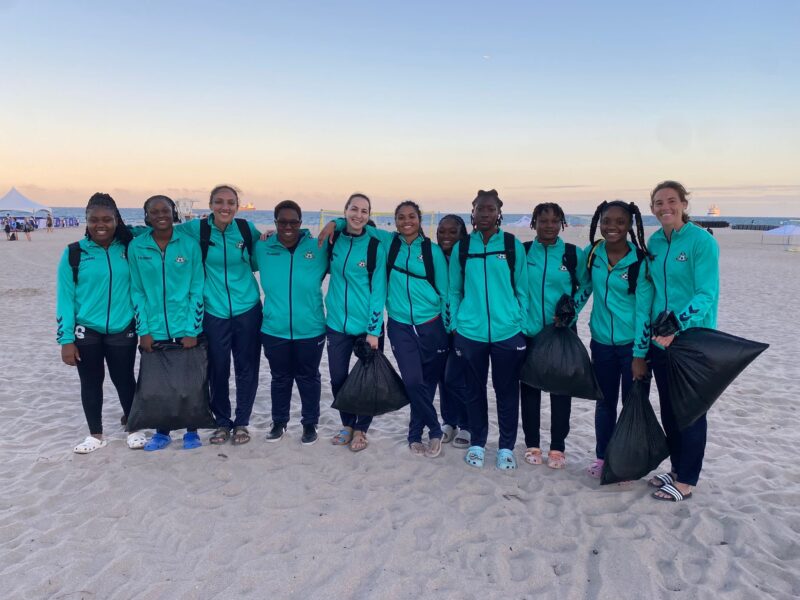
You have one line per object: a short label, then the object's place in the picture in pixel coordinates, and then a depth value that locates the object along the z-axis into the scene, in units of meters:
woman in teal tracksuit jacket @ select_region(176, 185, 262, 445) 4.42
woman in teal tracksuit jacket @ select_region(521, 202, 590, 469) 4.11
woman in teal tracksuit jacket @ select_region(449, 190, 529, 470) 4.13
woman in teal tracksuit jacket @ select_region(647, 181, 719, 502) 3.52
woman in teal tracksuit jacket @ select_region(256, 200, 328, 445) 4.41
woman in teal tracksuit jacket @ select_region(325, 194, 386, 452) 4.41
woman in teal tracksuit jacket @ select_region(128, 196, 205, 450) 4.27
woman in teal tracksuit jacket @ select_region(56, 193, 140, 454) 4.21
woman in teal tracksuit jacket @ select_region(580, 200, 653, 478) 3.81
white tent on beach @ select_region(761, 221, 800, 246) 35.84
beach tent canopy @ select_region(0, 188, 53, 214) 44.34
